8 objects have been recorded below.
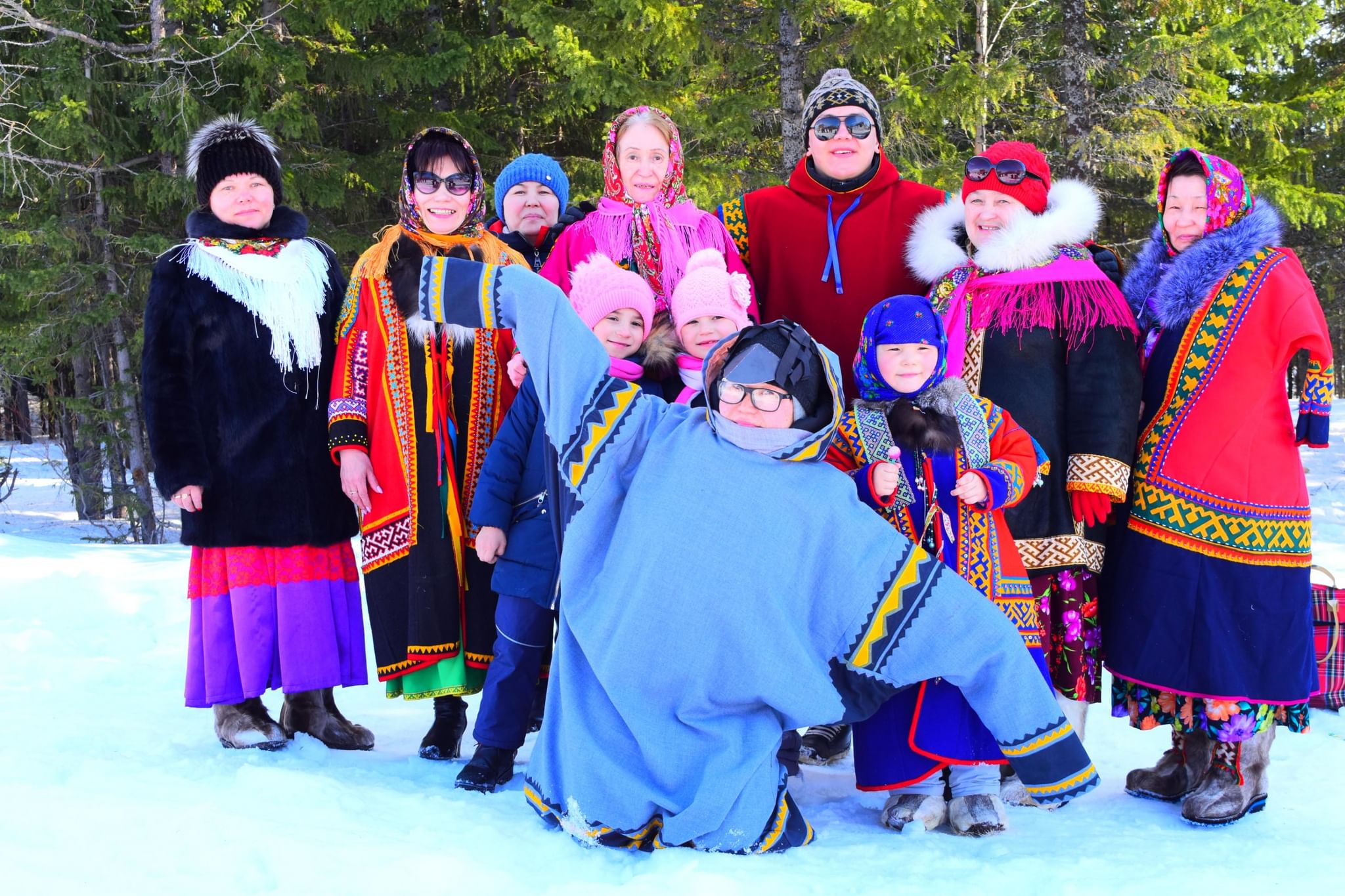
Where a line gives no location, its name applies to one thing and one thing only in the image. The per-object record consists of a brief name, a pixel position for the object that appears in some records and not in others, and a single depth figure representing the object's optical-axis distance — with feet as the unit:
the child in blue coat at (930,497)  9.52
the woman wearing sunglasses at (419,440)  11.50
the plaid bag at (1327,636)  11.34
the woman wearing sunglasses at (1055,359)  10.73
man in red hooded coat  11.97
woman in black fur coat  11.58
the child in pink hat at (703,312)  10.46
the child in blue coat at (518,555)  10.75
